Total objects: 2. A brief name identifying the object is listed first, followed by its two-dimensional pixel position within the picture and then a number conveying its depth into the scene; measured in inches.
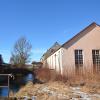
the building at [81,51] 506.1
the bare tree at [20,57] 1144.3
